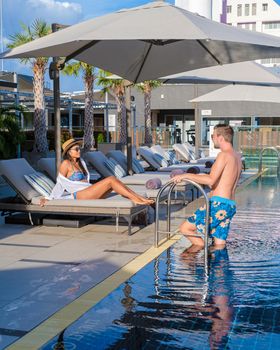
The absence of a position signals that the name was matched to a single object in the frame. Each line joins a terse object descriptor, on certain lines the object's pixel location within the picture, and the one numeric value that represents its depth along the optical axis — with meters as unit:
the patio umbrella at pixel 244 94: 16.58
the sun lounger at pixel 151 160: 14.28
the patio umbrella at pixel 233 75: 11.76
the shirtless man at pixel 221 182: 6.43
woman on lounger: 8.23
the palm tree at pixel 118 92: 28.59
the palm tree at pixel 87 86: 25.30
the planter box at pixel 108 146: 22.73
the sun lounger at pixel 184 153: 17.84
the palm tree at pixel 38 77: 20.06
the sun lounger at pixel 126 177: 10.68
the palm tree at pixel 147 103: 32.16
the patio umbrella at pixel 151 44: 6.73
